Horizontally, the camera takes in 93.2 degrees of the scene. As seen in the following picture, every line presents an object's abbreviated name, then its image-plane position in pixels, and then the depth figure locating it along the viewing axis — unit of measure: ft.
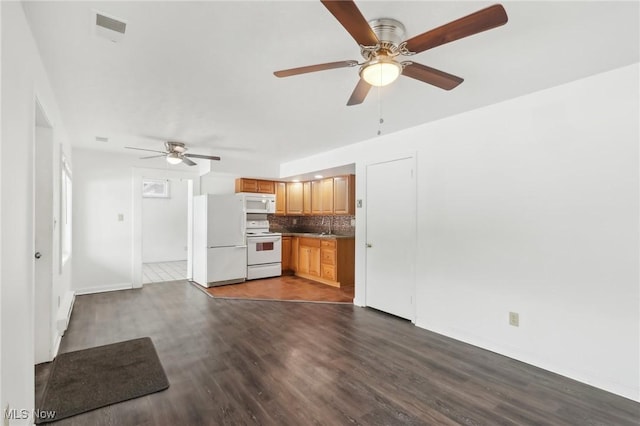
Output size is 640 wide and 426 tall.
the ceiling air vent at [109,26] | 5.61
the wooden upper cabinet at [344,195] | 17.92
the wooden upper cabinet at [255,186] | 20.39
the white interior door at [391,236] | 12.17
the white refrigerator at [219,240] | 17.84
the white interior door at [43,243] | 8.63
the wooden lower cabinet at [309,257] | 19.43
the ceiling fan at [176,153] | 14.67
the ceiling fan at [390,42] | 4.38
